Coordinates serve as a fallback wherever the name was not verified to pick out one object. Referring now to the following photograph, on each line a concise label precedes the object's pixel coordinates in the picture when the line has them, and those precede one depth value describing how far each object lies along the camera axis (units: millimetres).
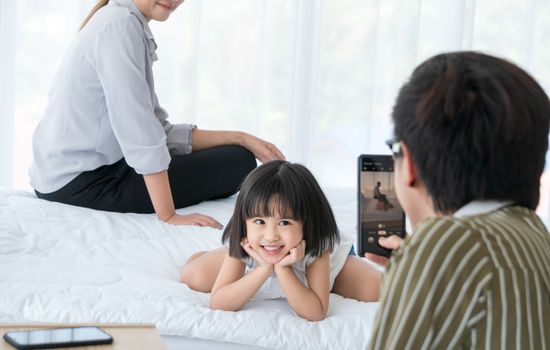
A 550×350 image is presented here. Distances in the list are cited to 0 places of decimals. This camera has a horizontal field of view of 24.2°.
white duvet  2658
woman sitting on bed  3444
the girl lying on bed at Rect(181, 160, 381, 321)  2785
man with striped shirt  1737
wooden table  2194
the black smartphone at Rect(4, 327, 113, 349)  2162
